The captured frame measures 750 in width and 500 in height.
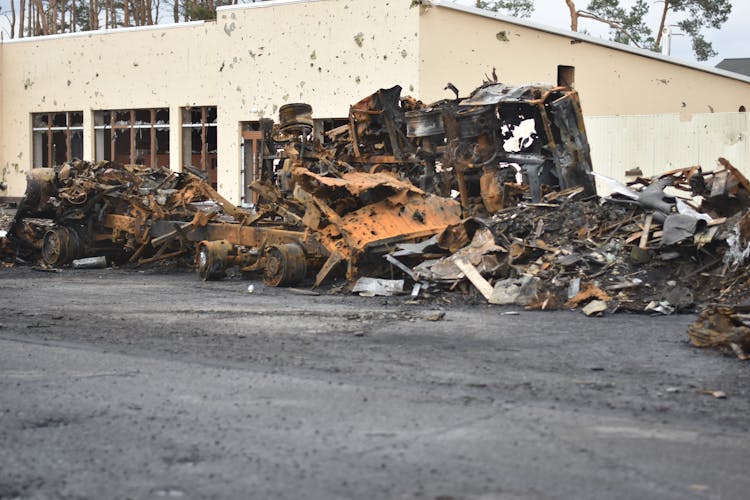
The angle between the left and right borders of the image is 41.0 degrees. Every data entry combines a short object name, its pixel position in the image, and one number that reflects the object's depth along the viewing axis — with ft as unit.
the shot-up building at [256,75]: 81.71
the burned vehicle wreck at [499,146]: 49.01
